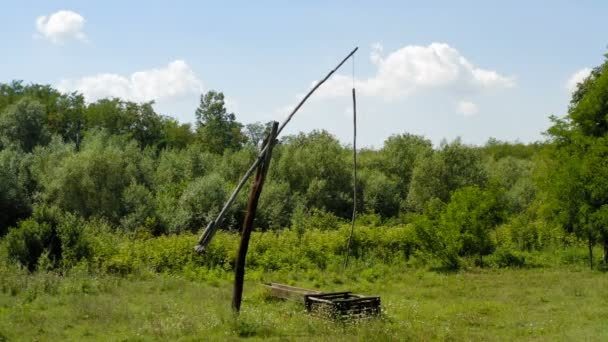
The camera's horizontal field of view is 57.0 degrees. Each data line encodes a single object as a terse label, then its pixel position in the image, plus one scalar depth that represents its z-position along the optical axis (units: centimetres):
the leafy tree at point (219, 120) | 7688
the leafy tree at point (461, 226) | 2312
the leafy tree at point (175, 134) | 7188
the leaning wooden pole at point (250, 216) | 1280
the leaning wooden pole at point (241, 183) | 1195
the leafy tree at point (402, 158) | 5416
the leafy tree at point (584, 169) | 2217
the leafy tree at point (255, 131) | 8438
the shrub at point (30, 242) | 1917
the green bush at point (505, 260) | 2402
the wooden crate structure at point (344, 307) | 1270
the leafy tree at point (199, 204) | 3569
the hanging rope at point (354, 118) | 1317
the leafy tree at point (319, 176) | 4838
